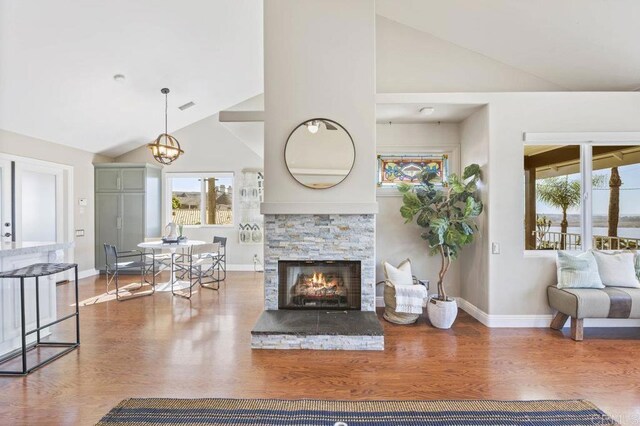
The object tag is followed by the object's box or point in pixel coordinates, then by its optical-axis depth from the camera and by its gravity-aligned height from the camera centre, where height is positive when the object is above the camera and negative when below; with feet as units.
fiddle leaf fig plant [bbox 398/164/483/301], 11.73 +0.10
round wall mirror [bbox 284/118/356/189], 11.22 +2.17
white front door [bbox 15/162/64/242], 16.55 +0.58
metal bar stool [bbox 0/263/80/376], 8.32 -3.25
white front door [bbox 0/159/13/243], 15.48 +0.57
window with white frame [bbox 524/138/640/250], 11.82 +0.63
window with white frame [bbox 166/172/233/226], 22.58 +1.04
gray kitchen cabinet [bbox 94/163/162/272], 20.71 +0.50
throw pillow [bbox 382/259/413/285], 12.41 -2.49
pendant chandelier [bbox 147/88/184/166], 14.80 +3.03
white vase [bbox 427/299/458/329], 11.33 -3.68
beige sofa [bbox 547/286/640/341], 10.14 -3.03
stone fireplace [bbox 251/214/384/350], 11.37 -1.92
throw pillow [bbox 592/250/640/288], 10.87 -2.03
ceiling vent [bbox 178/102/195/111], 19.04 +6.64
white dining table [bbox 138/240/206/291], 15.81 -1.72
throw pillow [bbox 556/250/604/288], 10.83 -2.10
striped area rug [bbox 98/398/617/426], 6.50 -4.35
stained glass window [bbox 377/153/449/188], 14.12 +2.07
